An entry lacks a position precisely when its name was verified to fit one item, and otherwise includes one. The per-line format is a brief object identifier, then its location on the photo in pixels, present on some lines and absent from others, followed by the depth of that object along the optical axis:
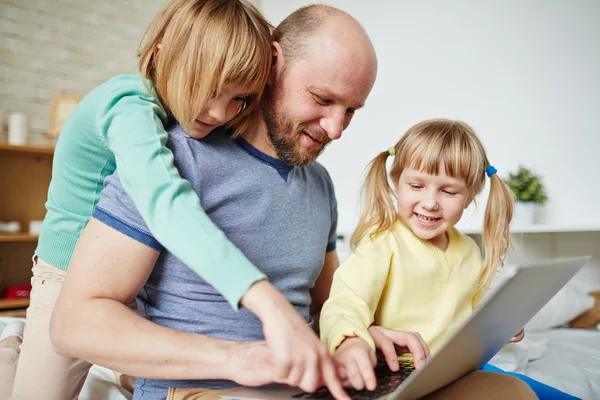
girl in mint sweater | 0.72
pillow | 2.34
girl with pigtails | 1.28
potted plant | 2.86
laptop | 0.70
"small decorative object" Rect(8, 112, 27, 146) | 3.94
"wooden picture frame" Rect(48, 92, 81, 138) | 4.04
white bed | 1.43
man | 0.83
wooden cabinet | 4.12
